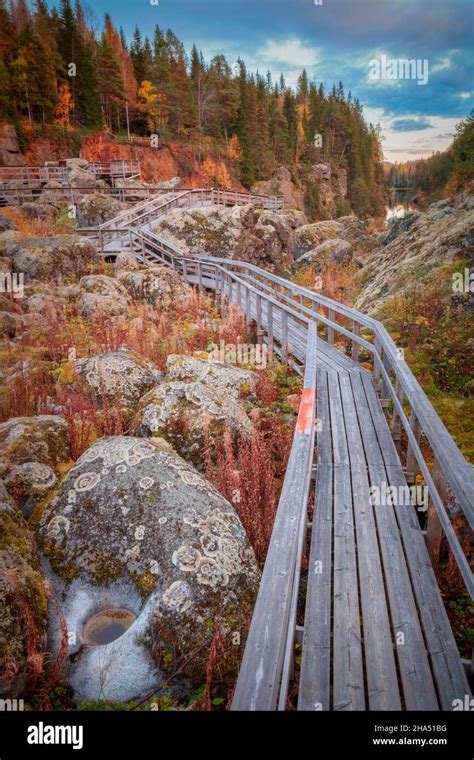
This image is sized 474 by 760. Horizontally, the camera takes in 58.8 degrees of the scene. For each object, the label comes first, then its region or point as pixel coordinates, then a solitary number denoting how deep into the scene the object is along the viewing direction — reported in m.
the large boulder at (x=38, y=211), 24.02
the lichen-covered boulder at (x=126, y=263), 15.58
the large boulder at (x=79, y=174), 32.72
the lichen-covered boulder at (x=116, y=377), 6.56
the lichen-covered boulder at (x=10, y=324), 9.78
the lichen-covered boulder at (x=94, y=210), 25.61
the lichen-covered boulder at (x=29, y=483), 4.12
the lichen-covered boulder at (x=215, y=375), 6.93
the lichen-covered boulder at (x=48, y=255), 13.78
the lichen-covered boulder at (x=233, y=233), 18.58
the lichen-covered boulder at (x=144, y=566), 2.90
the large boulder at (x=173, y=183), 41.15
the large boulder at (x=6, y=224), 18.55
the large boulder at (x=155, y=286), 13.37
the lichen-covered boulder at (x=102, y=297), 11.18
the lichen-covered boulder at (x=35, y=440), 4.68
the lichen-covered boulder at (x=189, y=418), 5.49
